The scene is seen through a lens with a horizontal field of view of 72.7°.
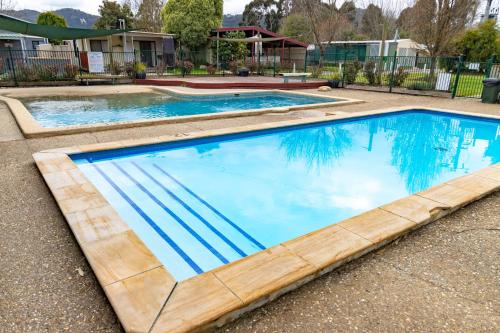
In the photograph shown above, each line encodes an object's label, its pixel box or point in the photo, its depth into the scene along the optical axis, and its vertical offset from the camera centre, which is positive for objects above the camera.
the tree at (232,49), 23.73 +0.84
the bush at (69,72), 14.98 -0.57
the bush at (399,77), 14.62 -0.51
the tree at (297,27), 36.12 +3.73
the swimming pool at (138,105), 9.40 -1.46
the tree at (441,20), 13.88 +1.85
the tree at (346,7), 23.98 +4.07
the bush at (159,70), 18.44 -0.51
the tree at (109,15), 30.12 +3.79
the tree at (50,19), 27.20 +3.05
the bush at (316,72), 19.14 -0.48
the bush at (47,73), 14.39 -0.61
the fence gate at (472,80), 12.35 -0.70
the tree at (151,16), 32.66 +4.11
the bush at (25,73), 14.02 -0.61
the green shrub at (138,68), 16.52 -0.39
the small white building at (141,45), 21.73 +0.94
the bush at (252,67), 21.60 -0.31
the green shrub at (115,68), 16.77 -0.44
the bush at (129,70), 16.46 -0.48
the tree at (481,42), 22.78 +1.57
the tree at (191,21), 23.56 +2.67
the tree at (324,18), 21.91 +2.98
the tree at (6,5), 25.53 +3.80
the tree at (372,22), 35.44 +4.54
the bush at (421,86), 14.13 -0.83
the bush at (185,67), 18.14 -0.33
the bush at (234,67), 20.67 -0.32
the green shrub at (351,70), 16.08 -0.29
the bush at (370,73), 15.53 -0.39
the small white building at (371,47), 28.26 +1.38
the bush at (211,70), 19.84 -0.50
